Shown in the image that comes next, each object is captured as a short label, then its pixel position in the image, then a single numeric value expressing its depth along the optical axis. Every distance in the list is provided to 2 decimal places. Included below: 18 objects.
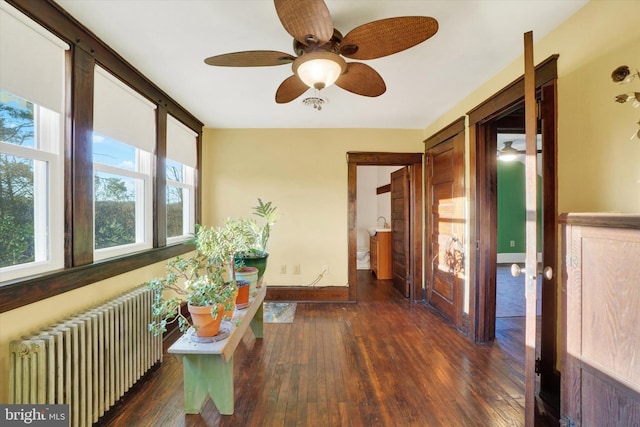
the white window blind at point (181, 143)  2.85
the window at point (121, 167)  1.91
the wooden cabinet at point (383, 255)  4.95
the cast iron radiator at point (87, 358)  1.22
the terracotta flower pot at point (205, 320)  1.52
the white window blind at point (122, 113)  1.86
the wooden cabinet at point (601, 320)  0.93
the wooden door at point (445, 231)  2.88
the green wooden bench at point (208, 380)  1.62
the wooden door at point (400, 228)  3.86
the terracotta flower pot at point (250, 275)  2.15
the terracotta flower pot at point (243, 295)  1.97
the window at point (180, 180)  2.93
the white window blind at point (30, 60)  1.28
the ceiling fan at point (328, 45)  1.17
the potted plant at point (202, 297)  1.52
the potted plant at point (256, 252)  2.23
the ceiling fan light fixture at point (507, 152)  4.25
